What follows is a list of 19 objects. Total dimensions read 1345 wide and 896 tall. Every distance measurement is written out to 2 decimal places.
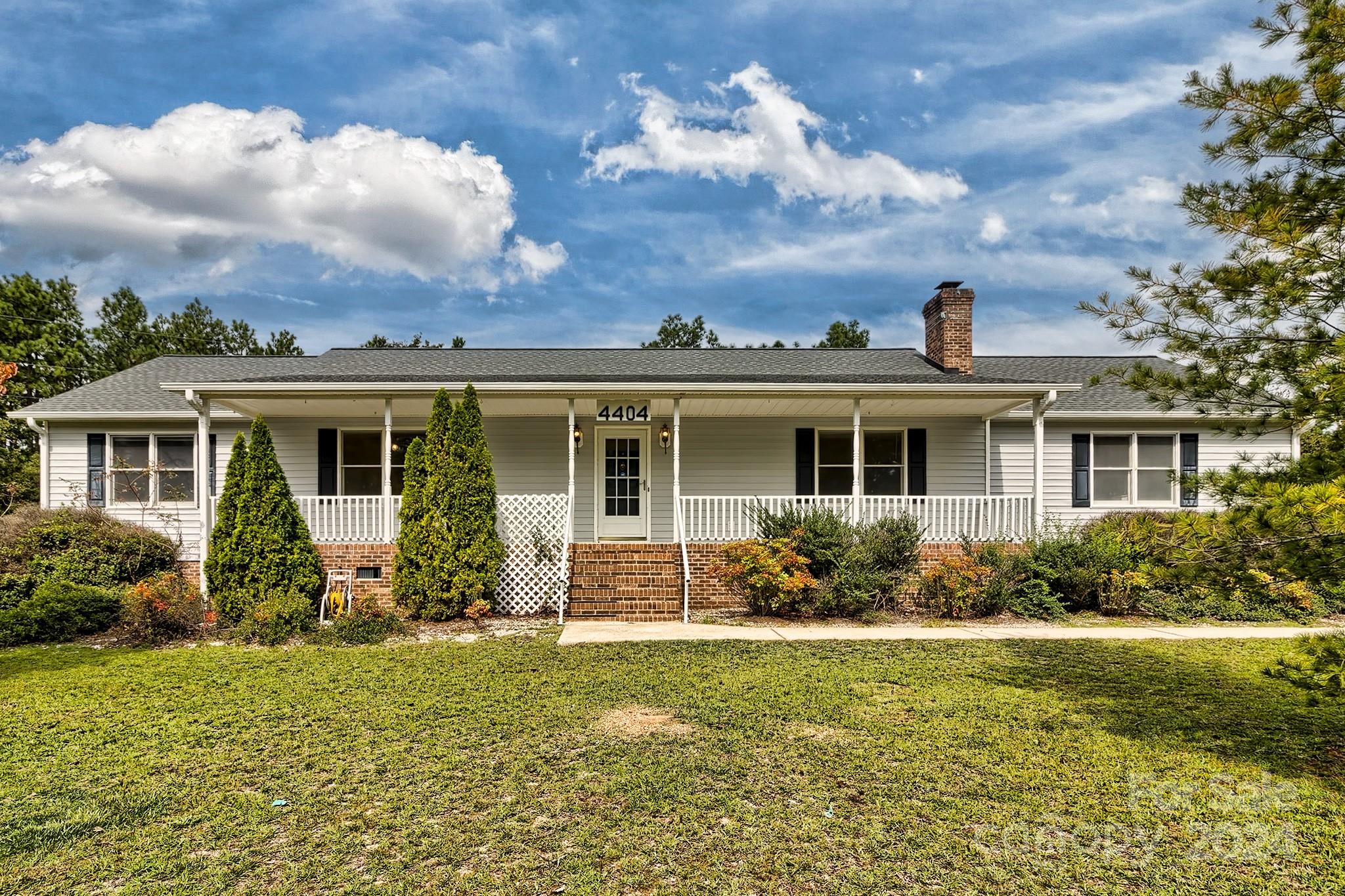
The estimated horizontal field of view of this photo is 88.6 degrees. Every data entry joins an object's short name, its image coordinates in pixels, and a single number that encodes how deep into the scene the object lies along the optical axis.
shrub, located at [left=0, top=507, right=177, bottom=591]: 10.64
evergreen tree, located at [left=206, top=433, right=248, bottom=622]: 9.20
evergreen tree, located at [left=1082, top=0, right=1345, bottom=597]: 3.74
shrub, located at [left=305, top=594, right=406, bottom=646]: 8.48
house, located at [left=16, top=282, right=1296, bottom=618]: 12.98
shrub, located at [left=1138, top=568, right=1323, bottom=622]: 9.80
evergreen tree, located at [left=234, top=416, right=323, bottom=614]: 9.30
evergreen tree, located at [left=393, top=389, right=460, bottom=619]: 9.71
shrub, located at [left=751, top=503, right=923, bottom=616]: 9.78
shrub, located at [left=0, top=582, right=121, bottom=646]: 8.68
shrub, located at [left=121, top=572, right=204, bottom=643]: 8.55
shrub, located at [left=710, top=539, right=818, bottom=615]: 9.53
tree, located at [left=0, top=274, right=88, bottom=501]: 24.53
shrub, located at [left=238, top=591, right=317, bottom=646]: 8.50
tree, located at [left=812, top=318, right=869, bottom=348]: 38.53
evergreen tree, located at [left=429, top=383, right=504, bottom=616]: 9.76
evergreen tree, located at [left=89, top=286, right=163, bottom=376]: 28.58
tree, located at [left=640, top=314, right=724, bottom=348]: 39.25
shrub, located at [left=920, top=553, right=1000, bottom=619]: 9.78
